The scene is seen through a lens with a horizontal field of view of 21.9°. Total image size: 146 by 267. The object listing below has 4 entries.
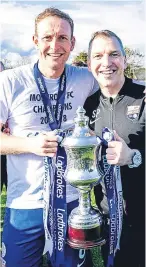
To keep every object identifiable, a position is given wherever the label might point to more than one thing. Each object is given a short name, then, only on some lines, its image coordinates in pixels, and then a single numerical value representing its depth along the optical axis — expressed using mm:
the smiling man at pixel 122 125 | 1540
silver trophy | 1453
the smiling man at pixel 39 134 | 1617
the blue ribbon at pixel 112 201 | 1611
